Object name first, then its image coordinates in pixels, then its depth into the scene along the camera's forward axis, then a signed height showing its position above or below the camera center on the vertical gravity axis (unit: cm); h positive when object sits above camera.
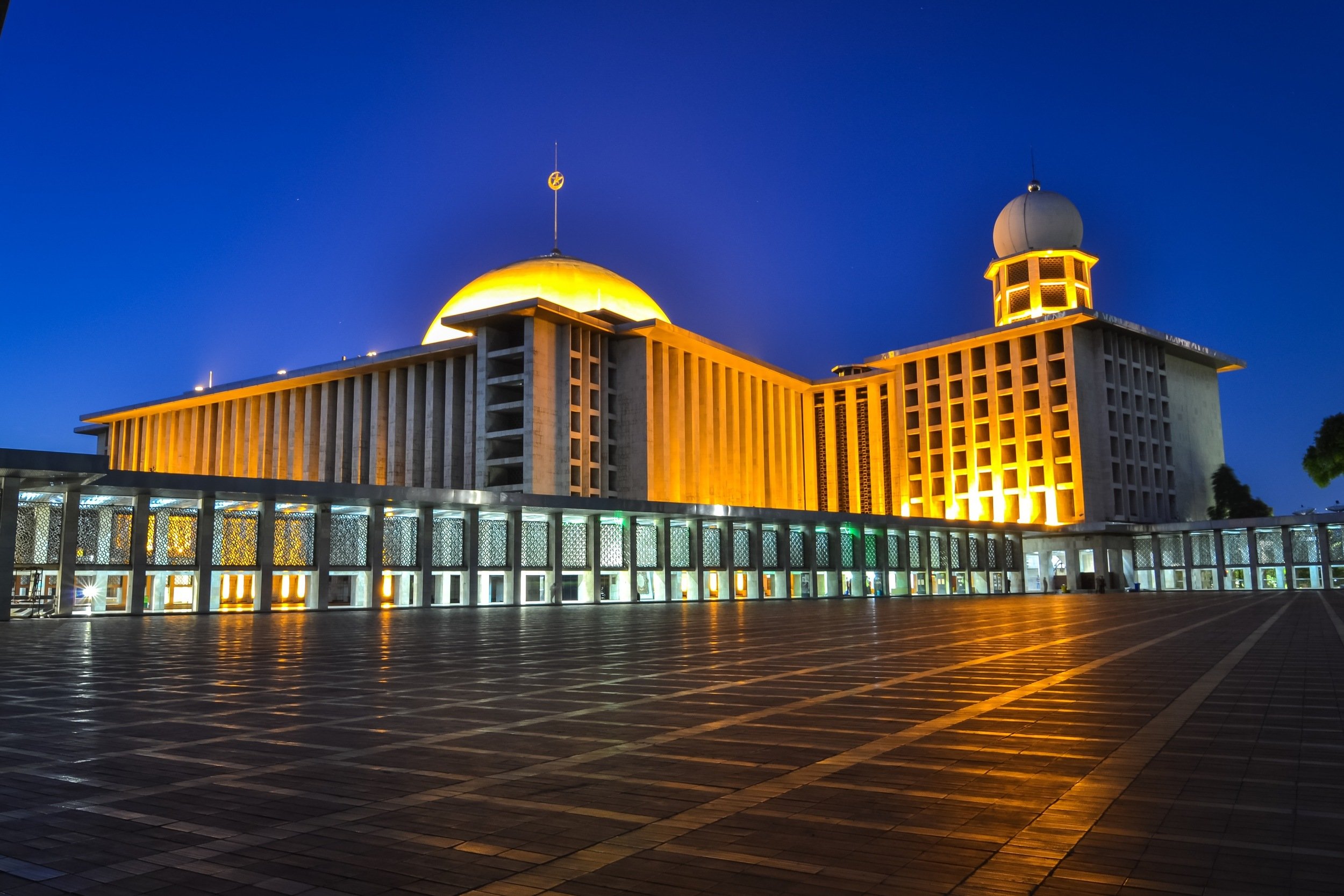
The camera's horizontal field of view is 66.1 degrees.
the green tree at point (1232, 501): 8075 +523
